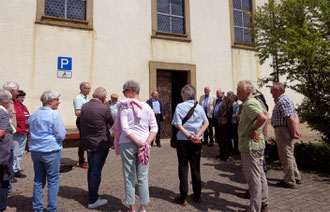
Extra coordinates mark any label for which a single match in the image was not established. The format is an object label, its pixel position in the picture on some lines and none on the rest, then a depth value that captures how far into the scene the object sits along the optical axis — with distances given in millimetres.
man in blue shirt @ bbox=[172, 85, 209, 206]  3740
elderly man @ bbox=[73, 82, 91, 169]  5258
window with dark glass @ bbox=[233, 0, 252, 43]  11531
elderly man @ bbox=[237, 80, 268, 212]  3287
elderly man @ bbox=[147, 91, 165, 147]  8359
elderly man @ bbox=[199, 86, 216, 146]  8359
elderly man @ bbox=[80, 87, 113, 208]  3590
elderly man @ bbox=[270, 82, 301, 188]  4395
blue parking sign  8047
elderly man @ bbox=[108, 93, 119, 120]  8312
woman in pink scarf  3270
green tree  5391
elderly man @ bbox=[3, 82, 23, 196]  4046
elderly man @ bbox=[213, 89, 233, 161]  6600
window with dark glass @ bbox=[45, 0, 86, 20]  8356
